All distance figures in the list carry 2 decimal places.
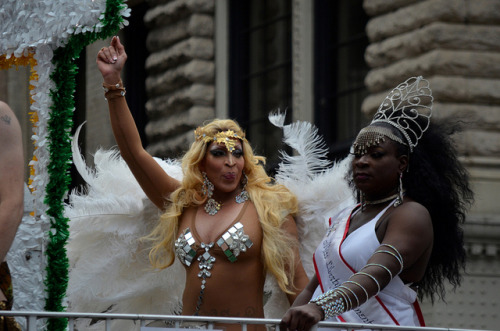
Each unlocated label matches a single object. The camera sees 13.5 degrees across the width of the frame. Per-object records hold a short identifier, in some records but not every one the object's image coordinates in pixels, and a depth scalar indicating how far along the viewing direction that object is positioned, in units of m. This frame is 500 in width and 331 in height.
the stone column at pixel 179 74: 23.44
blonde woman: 10.32
